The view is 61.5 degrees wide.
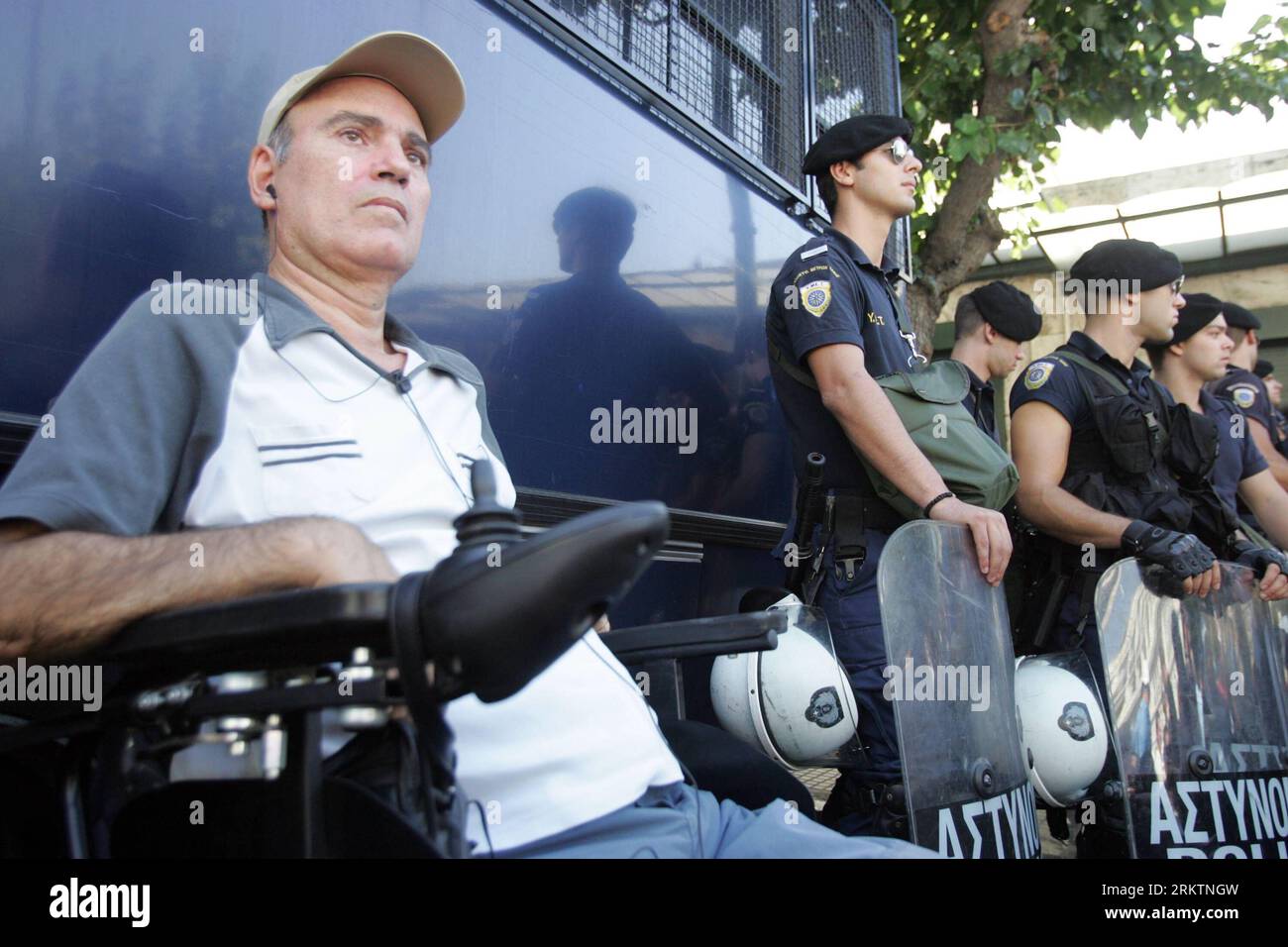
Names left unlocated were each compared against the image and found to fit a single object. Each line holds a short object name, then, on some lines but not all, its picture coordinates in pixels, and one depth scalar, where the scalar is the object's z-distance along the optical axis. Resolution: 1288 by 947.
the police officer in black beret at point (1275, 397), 5.52
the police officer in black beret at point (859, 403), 2.47
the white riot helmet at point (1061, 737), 2.79
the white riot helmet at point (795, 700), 2.46
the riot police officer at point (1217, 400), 4.35
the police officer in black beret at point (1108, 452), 3.29
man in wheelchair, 0.94
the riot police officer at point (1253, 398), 5.25
